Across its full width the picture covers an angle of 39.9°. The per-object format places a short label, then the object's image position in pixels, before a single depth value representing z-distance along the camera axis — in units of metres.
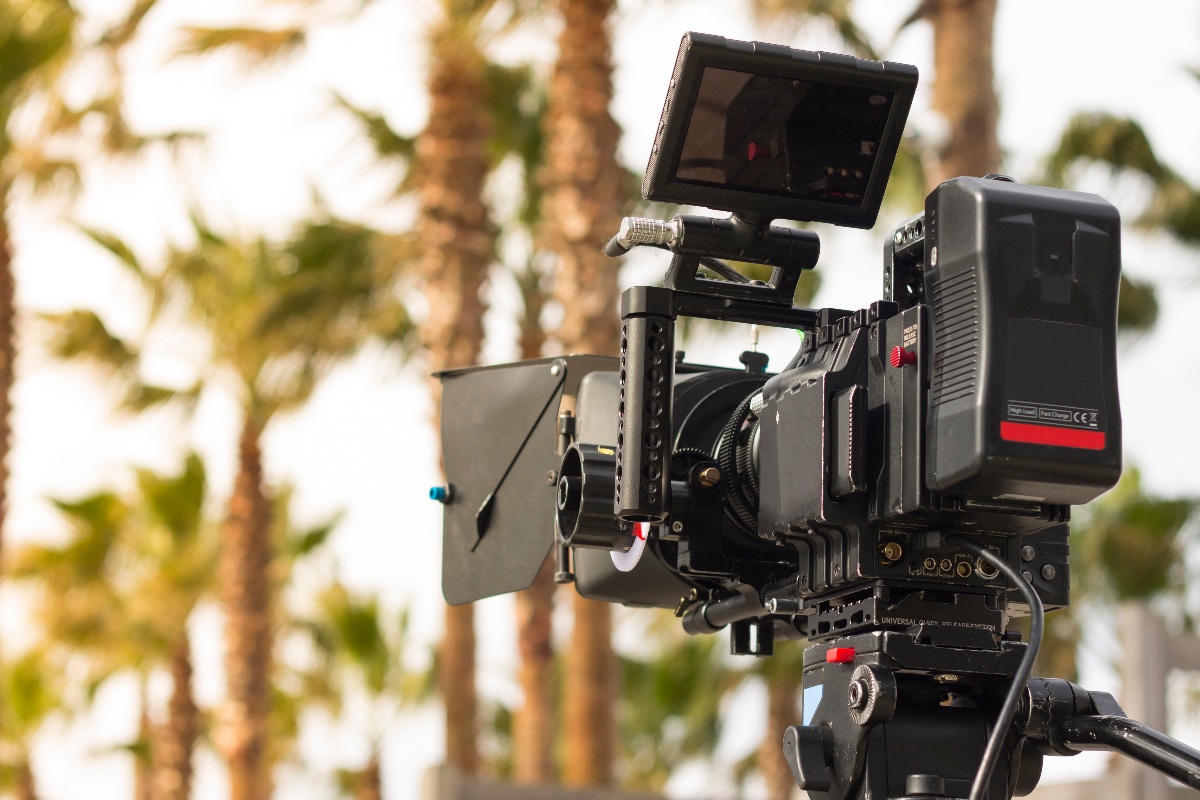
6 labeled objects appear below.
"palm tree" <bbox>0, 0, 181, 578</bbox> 13.27
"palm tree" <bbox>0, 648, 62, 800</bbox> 20.08
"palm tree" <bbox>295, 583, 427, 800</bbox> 20.77
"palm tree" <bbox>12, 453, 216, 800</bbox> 18.16
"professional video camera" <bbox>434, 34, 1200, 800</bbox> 2.11
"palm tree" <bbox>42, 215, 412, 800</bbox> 14.52
